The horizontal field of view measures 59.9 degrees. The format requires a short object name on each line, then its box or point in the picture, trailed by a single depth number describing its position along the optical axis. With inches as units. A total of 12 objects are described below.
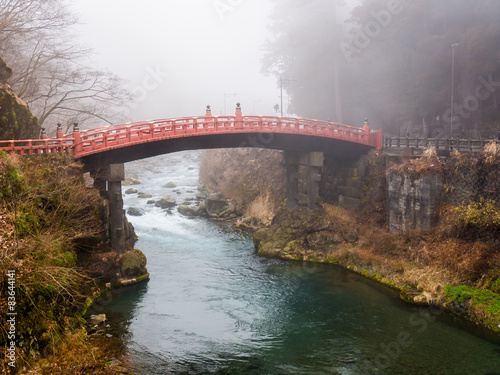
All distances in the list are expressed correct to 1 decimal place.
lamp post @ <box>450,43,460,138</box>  1402.1
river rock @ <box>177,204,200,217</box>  1688.0
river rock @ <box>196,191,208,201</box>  1888.9
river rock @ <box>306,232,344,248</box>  1211.2
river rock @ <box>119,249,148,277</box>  998.4
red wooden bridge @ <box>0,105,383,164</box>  983.6
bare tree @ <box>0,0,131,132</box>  1115.9
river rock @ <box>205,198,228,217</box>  1673.2
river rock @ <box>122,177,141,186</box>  2209.2
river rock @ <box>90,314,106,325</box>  789.6
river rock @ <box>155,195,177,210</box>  1784.0
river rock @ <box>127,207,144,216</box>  1649.4
